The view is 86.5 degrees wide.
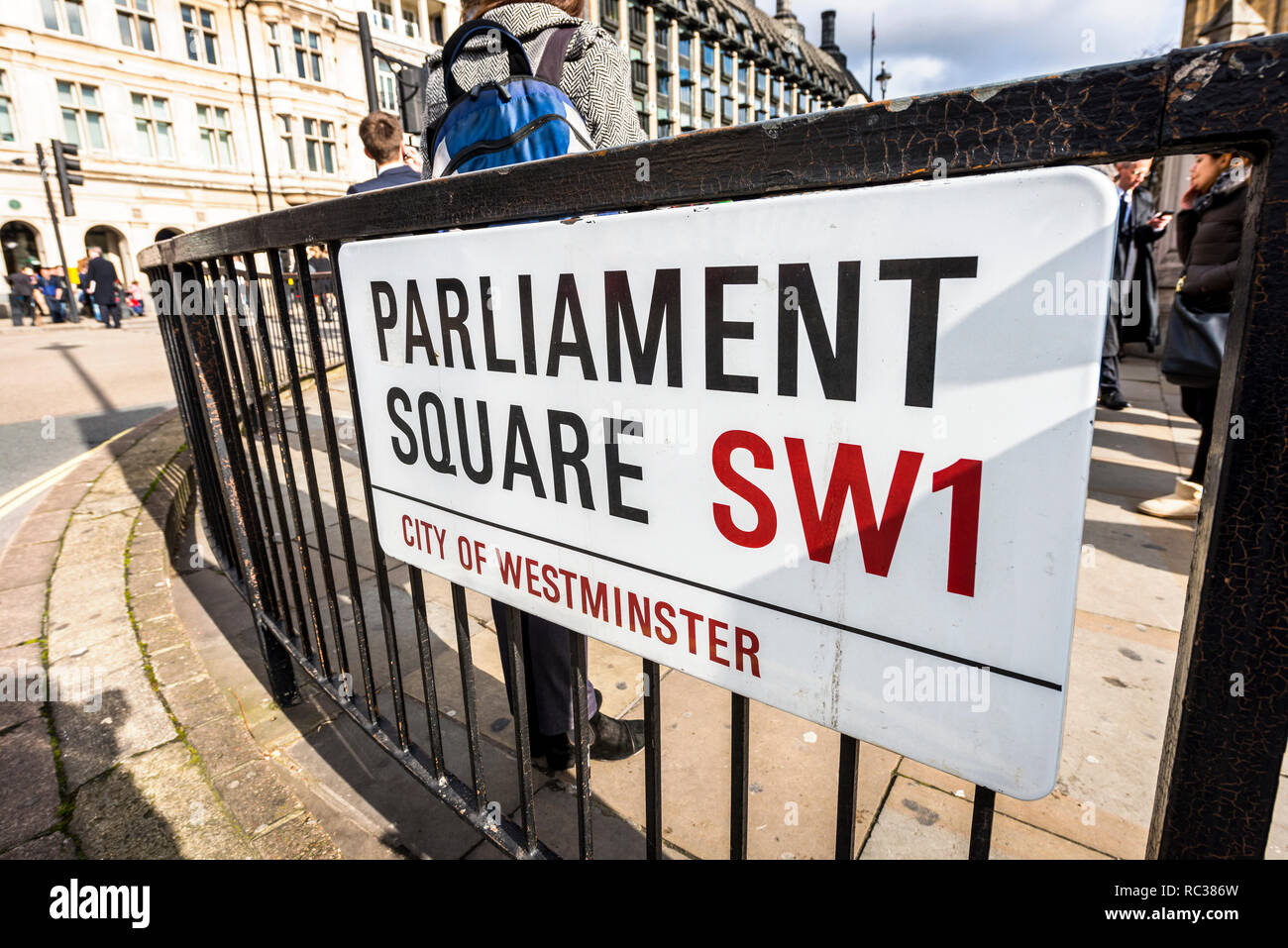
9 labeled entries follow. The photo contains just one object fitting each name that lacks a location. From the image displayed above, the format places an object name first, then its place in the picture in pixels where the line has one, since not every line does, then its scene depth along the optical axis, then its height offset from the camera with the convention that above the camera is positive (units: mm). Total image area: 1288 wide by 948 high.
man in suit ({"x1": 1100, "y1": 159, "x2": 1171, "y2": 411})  5598 +105
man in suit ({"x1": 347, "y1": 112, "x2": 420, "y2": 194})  3629 +912
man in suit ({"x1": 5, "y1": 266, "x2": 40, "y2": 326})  19516 +898
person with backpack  1607 +485
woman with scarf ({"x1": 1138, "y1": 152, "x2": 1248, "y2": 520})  3270 -21
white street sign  643 -159
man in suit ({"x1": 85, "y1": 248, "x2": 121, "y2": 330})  18016 +846
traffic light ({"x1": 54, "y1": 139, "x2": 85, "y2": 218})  15328 +3397
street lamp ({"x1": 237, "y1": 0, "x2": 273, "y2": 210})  29136 +9557
